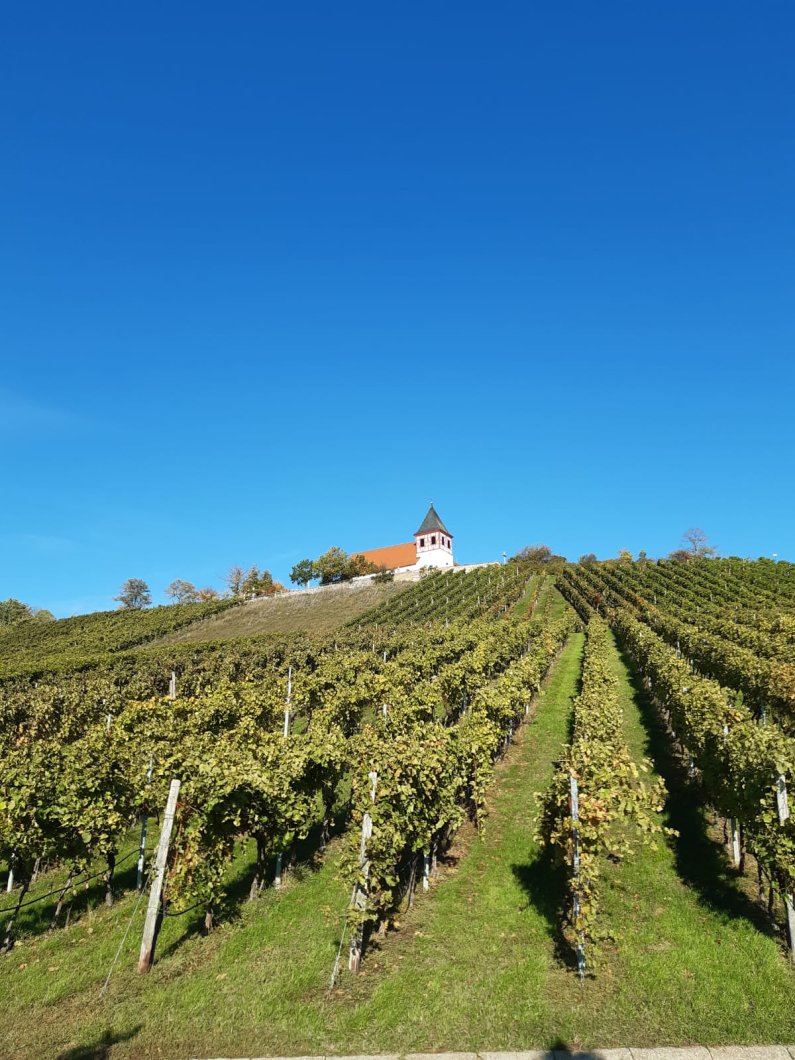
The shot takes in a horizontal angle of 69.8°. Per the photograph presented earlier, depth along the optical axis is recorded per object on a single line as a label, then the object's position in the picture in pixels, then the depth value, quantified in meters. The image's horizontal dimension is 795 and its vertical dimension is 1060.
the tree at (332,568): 110.00
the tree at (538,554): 127.48
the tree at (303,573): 113.15
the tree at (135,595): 130.75
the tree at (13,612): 110.19
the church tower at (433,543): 123.81
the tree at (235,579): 122.94
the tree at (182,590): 132.25
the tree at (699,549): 119.38
